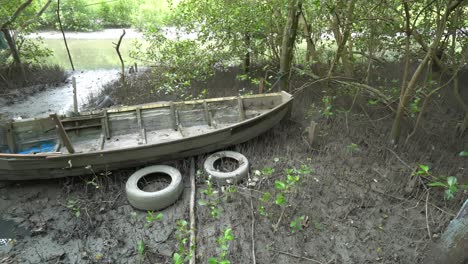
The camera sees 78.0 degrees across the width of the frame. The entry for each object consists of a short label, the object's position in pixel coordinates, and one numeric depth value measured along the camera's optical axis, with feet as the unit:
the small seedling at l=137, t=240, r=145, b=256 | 11.59
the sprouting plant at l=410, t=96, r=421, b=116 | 16.50
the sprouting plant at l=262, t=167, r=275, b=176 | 13.71
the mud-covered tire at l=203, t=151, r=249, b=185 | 16.02
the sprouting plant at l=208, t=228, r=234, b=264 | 10.15
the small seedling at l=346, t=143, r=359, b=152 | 18.49
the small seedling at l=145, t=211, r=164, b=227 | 14.34
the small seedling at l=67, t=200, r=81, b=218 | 14.90
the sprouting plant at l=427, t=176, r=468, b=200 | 8.96
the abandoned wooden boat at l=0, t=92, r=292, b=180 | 15.24
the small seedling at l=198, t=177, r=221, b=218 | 12.45
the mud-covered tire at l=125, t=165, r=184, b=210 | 14.71
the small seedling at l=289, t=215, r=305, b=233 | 12.63
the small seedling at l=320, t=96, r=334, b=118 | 19.34
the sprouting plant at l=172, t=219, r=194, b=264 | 11.26
